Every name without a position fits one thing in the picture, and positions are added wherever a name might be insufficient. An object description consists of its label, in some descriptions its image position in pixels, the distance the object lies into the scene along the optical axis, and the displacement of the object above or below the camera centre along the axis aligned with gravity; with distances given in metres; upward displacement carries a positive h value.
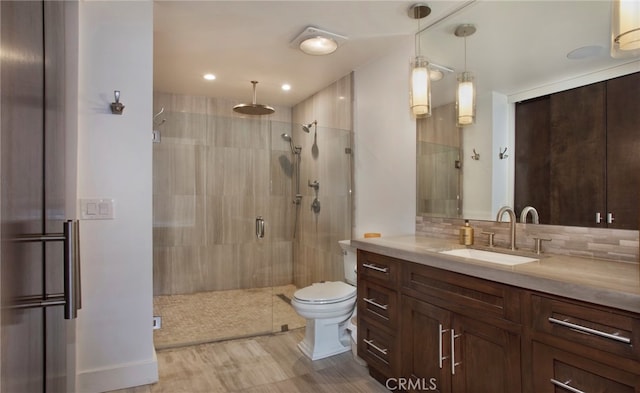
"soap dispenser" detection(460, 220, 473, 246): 2.03 -0.23
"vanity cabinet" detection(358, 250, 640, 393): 1.08 -0.57
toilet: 2.42 -0.87
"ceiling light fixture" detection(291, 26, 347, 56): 2.53 +1.20
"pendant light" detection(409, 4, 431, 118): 2.34 +0.76
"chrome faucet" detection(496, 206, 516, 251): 1.84 -0.15
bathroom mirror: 1.63 +0.73
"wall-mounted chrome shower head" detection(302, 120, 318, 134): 3.73 +0.76
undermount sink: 1.70 -0.32
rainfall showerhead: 3.53 +0.93
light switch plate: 1.99 -0.07
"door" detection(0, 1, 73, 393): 0.56 -0.01
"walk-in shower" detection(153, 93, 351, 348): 3.43 -0.19
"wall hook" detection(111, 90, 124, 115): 2.01 +0.54
